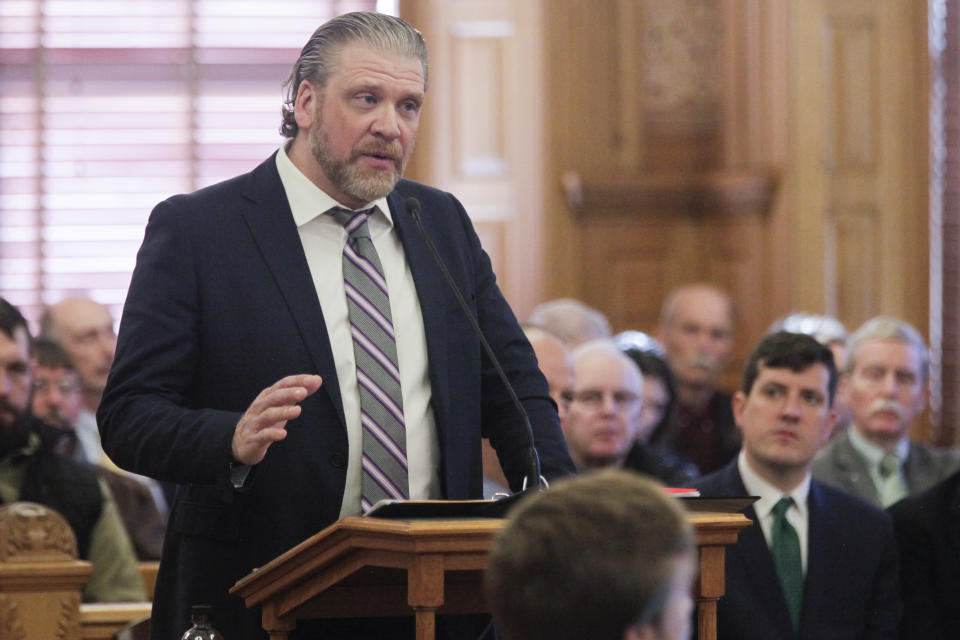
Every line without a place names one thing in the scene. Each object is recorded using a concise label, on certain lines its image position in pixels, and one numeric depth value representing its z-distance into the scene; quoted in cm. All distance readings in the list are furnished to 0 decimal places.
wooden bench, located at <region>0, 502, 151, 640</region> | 642
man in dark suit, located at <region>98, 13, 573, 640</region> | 521
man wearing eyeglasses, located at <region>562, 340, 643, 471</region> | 970
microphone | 483
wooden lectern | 431
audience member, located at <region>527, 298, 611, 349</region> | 1196
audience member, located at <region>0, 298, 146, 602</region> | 843
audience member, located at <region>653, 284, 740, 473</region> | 1266
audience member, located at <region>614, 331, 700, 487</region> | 993
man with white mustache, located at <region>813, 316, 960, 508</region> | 1080
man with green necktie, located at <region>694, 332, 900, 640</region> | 769
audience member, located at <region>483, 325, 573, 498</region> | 961
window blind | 1543
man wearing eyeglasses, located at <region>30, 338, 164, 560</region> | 998
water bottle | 505
